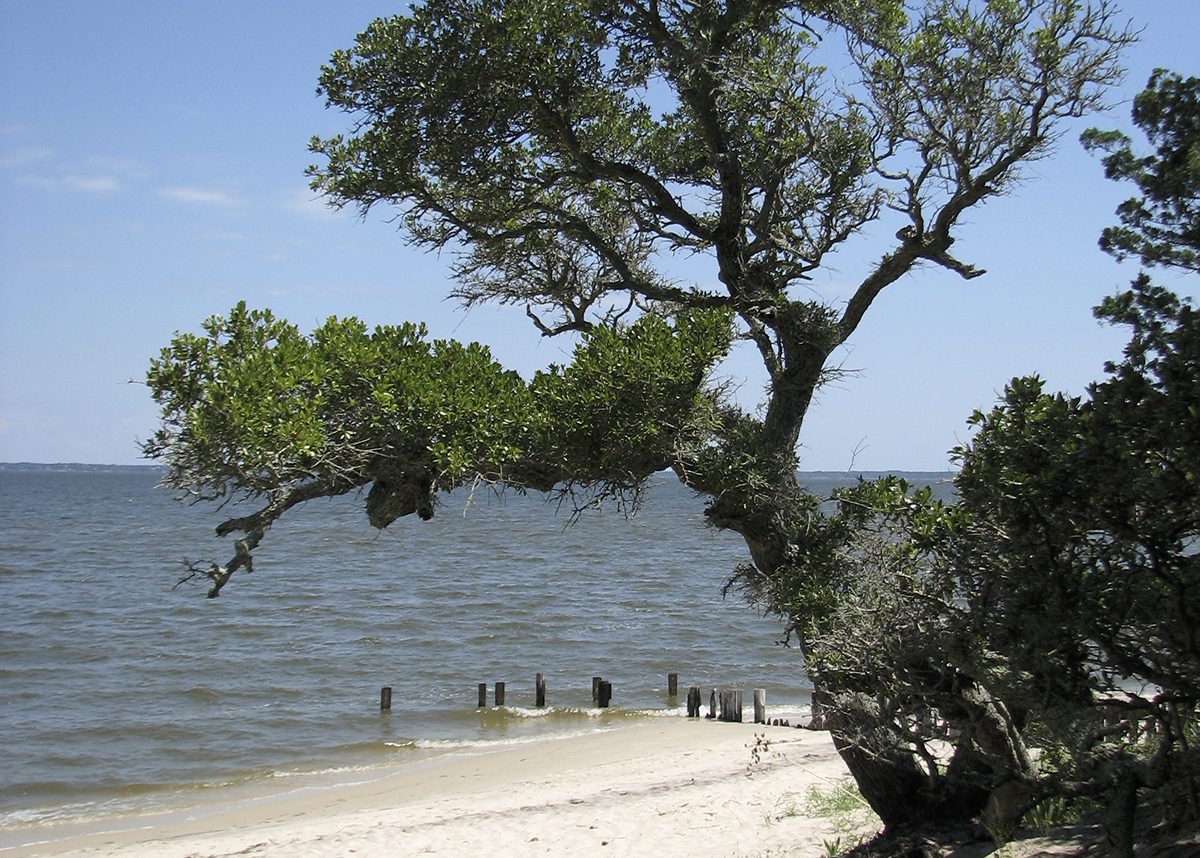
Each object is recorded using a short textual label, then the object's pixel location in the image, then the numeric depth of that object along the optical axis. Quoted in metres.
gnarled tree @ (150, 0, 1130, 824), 8.38
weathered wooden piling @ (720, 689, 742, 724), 18.98
